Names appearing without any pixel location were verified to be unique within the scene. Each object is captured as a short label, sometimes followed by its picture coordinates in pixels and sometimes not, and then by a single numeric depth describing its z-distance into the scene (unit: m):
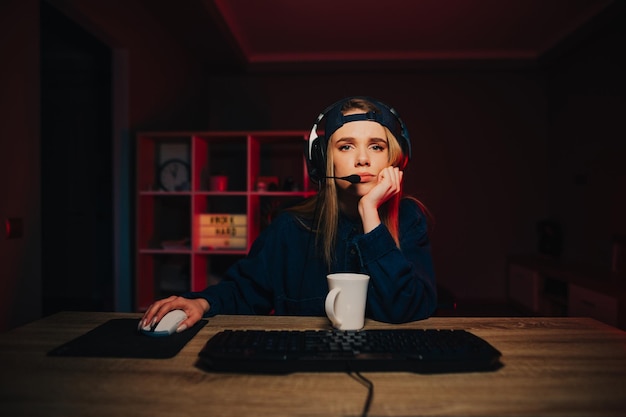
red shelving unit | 3.23
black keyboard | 0.74
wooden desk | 0.61
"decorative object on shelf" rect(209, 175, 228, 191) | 3.35
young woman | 1.13
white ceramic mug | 0.91
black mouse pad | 0.82
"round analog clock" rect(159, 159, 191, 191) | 3.31
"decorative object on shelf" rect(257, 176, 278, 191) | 3.35
